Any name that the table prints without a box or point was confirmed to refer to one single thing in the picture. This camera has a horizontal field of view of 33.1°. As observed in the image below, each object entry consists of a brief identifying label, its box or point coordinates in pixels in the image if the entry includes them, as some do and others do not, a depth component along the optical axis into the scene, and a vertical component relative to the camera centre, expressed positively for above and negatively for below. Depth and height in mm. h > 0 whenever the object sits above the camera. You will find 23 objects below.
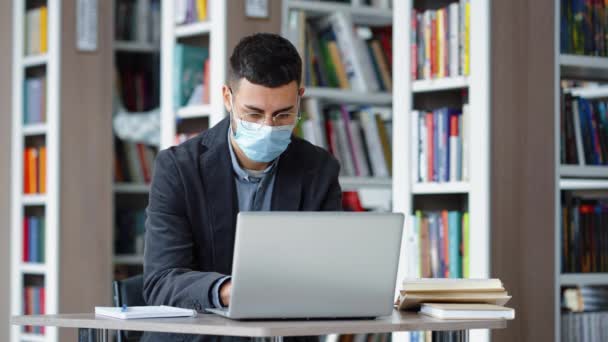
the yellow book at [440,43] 3715 +473
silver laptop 1976 -180
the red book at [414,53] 3781 +445
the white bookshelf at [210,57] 4371 +487
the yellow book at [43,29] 5430 +769
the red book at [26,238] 5473 -339
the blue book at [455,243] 3627 -248
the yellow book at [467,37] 3602 +479
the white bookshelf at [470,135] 3498 +134
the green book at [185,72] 4559 +457
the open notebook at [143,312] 2051 -283
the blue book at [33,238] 5438 -337
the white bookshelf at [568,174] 3592 -5
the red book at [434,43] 3742 +474
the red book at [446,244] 3656 -254
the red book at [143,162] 5888 +70
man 2457 -4
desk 1904 -294
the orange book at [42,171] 5414 +19
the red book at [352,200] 4793 -125
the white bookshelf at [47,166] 5242 +34
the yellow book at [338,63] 4891 +527
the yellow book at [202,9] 4527 +731
